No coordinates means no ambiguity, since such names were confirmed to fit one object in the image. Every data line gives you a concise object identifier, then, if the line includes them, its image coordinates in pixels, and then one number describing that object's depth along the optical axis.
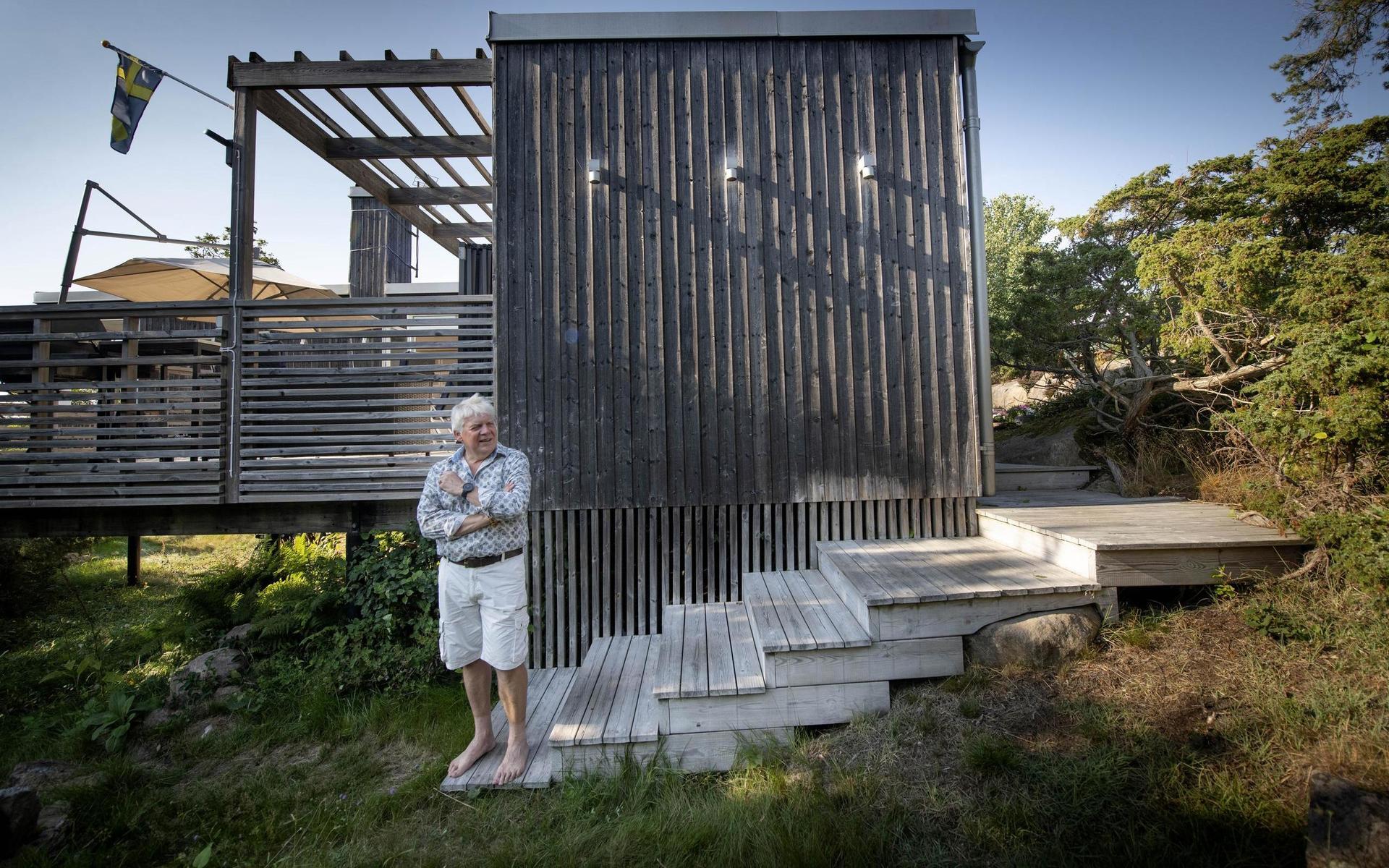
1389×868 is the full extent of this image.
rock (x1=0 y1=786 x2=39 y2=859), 2.52
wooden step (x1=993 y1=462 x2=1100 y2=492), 5.80
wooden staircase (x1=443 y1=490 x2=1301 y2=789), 2.90
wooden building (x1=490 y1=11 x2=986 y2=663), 4.43
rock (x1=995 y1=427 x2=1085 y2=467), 6.37
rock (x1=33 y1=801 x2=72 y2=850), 2.64
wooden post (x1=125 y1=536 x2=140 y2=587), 7.65
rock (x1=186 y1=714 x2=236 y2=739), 3.79
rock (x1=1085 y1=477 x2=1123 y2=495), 5.54
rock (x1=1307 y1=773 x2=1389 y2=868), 1.63
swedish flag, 5.01
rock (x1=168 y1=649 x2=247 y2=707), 4.11
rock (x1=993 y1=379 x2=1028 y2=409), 12.62
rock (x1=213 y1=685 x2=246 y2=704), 4.03
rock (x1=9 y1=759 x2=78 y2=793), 3.15
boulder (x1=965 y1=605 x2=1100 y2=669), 3.02
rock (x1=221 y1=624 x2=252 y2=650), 4.53
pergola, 4.78
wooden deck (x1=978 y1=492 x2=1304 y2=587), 3.16
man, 2.74
